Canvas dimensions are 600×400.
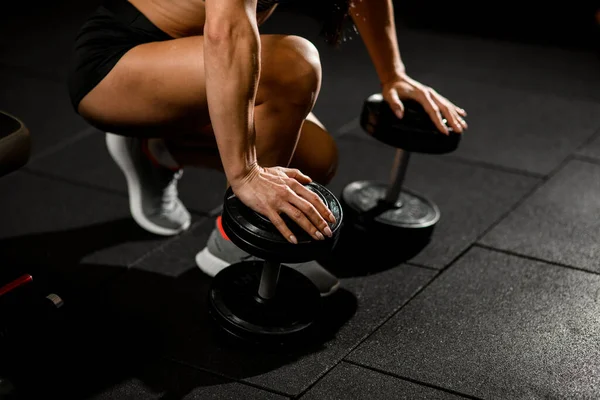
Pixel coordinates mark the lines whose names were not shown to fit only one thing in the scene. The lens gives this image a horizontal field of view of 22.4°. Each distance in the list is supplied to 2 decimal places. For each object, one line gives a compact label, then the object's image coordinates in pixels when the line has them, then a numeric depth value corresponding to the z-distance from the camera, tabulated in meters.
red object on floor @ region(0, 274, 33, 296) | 2.31
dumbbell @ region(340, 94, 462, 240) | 2.61
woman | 2.22
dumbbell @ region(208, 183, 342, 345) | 2.26
